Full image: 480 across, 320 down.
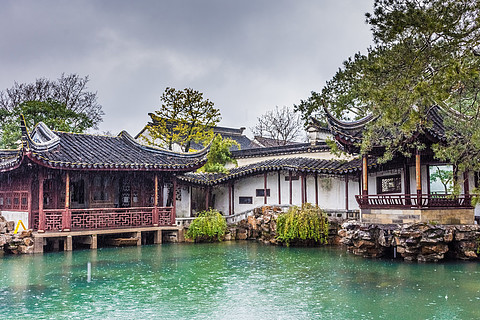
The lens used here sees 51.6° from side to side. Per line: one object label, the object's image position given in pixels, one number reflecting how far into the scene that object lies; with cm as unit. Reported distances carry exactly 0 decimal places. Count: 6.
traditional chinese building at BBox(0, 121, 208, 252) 1418
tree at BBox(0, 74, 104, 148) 2462
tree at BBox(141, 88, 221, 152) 2289
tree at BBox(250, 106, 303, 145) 3844
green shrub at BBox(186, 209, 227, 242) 1656
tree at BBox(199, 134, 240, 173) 2071
